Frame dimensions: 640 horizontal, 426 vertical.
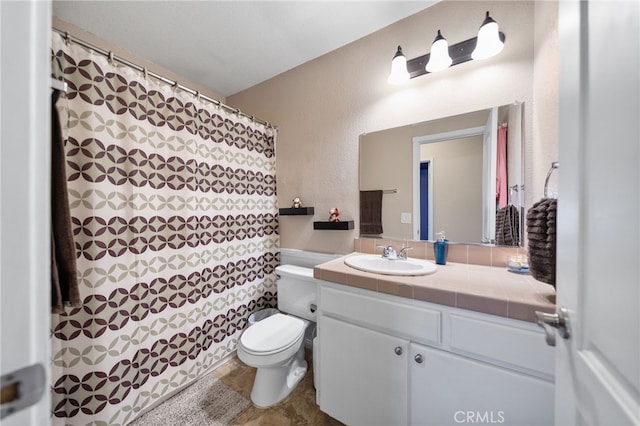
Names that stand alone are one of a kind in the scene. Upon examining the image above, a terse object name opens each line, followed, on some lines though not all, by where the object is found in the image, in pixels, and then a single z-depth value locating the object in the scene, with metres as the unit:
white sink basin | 1.29
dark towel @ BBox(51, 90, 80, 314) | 0.67
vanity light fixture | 1.23
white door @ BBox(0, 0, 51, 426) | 0.30
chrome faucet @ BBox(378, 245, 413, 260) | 1.49
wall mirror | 1.31
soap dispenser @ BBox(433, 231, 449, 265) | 1.39
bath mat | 1.29
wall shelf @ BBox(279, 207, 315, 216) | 1.97
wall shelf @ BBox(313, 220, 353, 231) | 1.77
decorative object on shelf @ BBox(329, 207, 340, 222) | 1.85
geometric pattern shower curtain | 1.09
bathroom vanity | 0.81
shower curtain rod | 1.03
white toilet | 1.34
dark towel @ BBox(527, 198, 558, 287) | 0.80
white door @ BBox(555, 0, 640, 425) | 0.35
